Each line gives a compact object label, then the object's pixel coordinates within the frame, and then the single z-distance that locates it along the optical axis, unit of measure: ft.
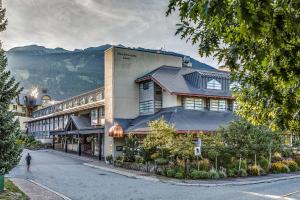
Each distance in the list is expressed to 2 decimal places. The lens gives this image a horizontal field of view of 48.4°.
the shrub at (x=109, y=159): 118.62
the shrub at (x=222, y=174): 80.53
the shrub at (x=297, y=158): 104.88
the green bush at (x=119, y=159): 109.22
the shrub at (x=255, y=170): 86.71
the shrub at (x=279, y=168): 93.80
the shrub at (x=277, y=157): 103.58
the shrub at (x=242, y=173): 84.20
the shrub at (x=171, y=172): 81.07
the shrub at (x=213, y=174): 78.74
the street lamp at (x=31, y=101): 311.47
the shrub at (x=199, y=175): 78.38
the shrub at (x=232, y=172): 81.97
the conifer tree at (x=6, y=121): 49.11
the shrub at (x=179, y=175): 79.30
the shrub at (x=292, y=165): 98.07
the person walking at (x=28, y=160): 92.07
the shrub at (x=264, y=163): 92.73
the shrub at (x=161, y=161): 87.51
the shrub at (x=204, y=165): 83.91
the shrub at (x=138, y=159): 99.59
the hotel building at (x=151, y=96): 115.65
